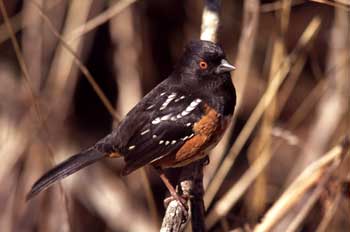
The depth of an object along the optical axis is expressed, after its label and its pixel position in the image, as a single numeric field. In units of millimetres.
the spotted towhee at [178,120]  5937
